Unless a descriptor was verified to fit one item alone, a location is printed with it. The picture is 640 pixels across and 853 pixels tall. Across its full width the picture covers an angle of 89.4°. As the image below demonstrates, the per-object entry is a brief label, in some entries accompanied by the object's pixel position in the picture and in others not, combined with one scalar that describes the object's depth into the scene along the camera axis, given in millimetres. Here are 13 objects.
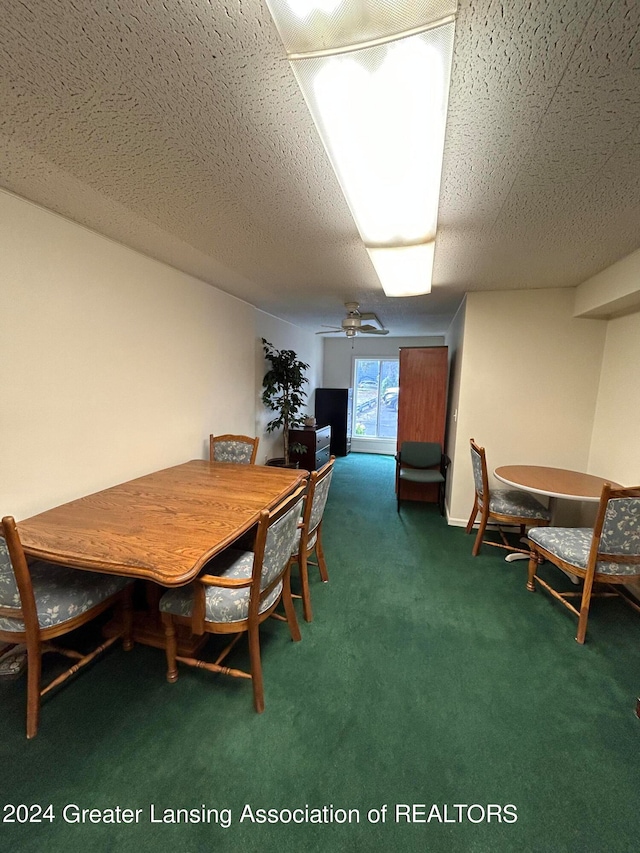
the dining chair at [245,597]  1341
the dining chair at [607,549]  1773
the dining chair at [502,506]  2646
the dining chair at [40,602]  1238
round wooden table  2293
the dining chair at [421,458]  4027
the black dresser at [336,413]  6352
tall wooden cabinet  4047
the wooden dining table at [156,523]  1248
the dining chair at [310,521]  1868
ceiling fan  3734
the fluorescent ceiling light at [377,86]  713
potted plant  4281
